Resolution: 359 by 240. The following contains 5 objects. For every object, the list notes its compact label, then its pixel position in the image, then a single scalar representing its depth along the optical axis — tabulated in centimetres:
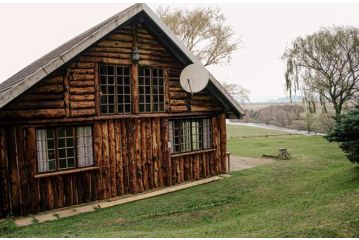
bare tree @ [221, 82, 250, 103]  2911
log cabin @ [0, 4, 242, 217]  980
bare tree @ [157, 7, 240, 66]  2795
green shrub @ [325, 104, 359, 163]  1109
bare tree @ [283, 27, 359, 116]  2670
